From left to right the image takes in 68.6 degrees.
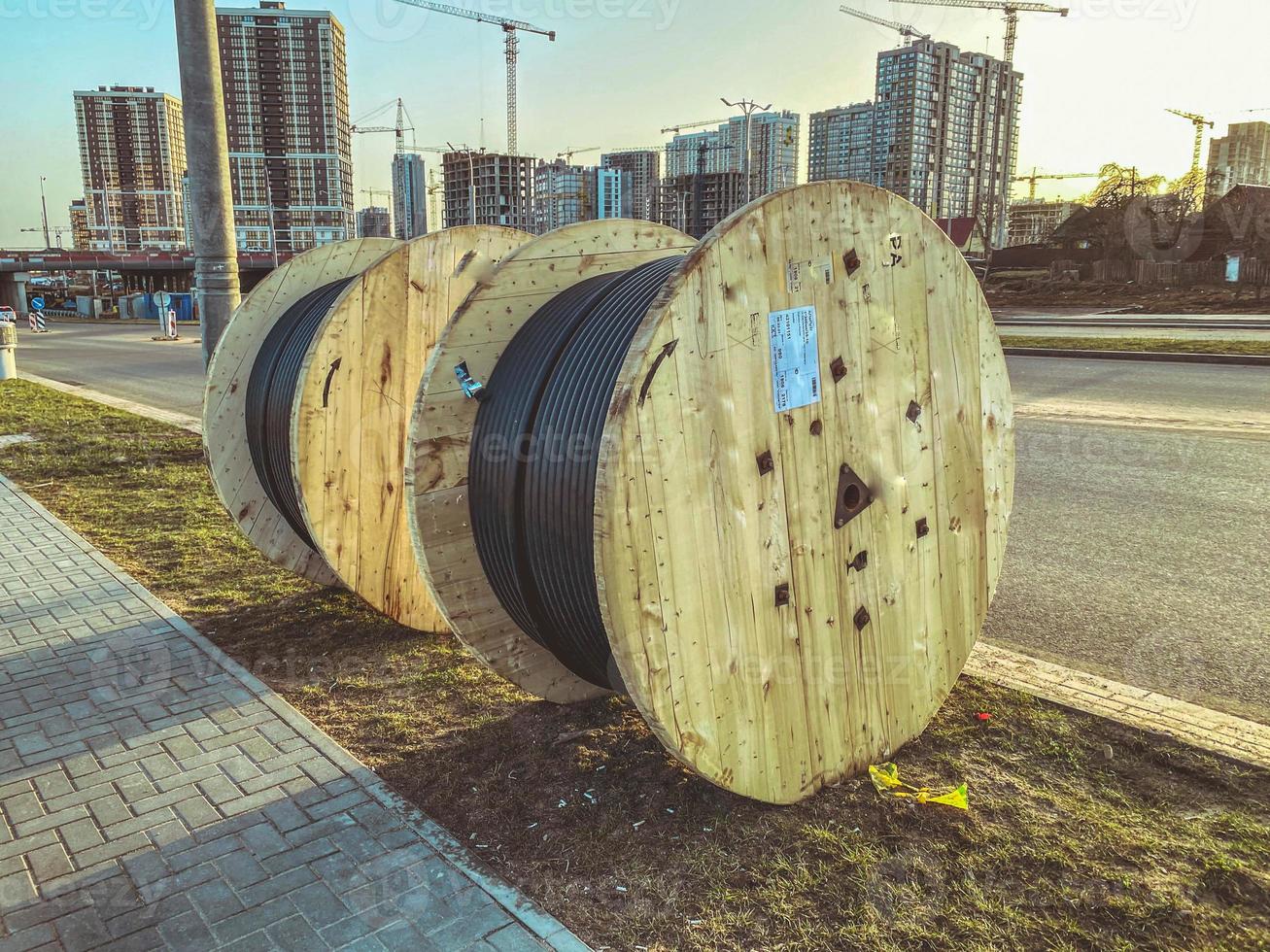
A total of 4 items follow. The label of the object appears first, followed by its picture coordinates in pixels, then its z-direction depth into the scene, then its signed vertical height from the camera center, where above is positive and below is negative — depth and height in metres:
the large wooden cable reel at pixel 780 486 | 2.81 -0.68
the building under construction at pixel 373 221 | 135.12 +10.40
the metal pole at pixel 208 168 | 7.71 +1.06
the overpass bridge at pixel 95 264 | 69.44 +2.20
